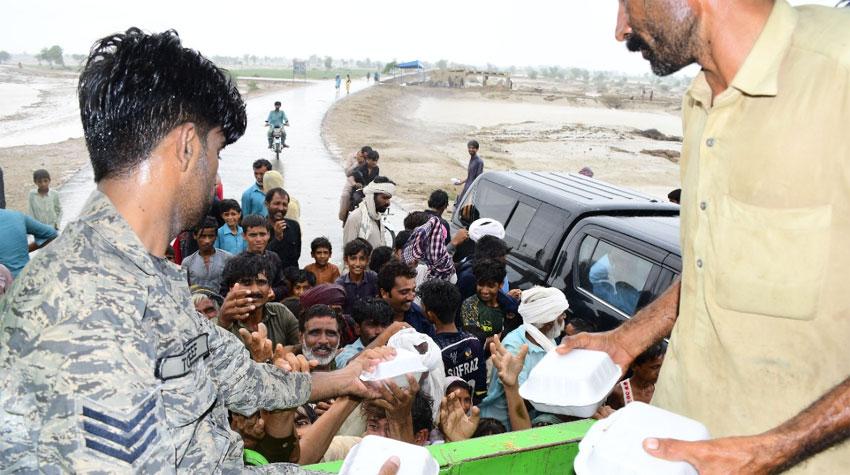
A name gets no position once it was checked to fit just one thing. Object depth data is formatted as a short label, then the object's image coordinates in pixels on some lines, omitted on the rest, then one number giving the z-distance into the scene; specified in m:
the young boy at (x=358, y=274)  5.84
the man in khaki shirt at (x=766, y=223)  1.49
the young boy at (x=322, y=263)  6.53
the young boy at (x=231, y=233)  6.72
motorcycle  18.77
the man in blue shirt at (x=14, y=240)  5.73
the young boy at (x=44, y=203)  8.46
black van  5.11
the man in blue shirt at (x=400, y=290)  5.12
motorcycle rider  18.30
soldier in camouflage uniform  1.31
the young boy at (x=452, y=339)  4.17
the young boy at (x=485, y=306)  5.06
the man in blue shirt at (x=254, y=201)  8.40
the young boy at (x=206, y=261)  5.82
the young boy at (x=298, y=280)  6.10
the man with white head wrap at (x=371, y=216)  7.45
